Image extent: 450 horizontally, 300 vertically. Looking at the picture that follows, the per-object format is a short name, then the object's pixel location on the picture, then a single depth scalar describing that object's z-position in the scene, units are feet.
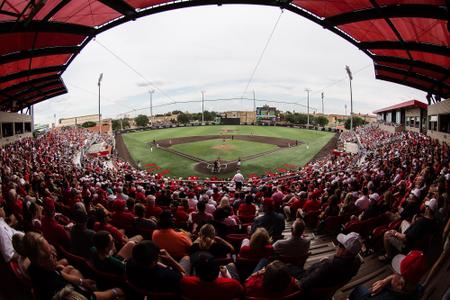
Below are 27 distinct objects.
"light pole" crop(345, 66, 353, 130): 135.03
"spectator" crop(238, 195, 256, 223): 23.77
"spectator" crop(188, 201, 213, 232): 19.01
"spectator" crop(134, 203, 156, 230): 16.96
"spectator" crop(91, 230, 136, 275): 10.51
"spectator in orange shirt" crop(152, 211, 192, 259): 13.58
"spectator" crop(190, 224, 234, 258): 12.62
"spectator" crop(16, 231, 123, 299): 9.11
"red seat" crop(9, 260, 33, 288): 10.59
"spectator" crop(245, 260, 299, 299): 8.98
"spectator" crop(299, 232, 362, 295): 10.06
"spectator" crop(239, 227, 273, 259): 12.72
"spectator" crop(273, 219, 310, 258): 13.37
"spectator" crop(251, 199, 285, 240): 17.40
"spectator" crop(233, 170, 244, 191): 54.77
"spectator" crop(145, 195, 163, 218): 22.07
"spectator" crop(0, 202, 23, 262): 12.69
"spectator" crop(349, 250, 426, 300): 8.87
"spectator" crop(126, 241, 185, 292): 9.54
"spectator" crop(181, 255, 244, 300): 9.20
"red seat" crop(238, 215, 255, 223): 23.02
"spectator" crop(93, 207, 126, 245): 15.35
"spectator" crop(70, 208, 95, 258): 13.34
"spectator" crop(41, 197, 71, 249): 14.40
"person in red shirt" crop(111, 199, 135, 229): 18.77
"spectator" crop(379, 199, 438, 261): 14.80
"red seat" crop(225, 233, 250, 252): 16.55
